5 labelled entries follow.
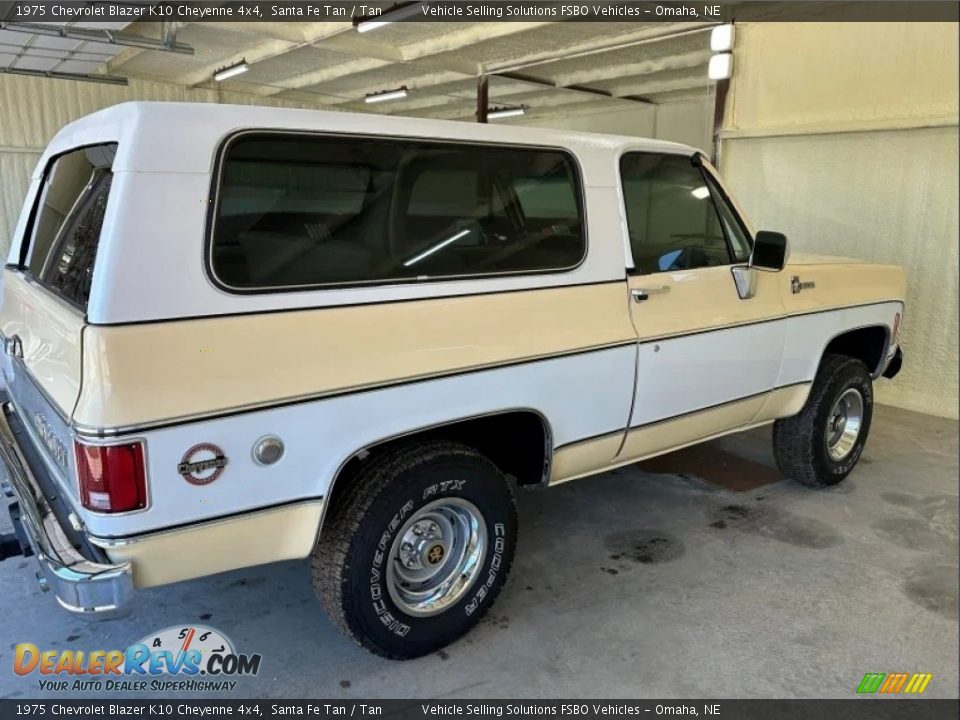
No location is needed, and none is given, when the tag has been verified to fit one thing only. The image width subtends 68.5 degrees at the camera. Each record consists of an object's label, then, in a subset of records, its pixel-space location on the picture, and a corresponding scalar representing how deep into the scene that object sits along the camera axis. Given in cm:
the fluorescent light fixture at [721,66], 718
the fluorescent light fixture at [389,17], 805
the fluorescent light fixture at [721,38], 707
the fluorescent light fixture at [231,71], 1248
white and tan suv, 200
